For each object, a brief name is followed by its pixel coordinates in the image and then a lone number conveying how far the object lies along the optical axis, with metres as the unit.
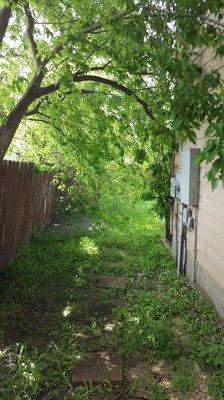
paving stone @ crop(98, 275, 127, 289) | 6.21
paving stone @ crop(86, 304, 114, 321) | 5.03
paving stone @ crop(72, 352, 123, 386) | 3.50
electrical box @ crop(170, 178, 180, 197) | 7.02
